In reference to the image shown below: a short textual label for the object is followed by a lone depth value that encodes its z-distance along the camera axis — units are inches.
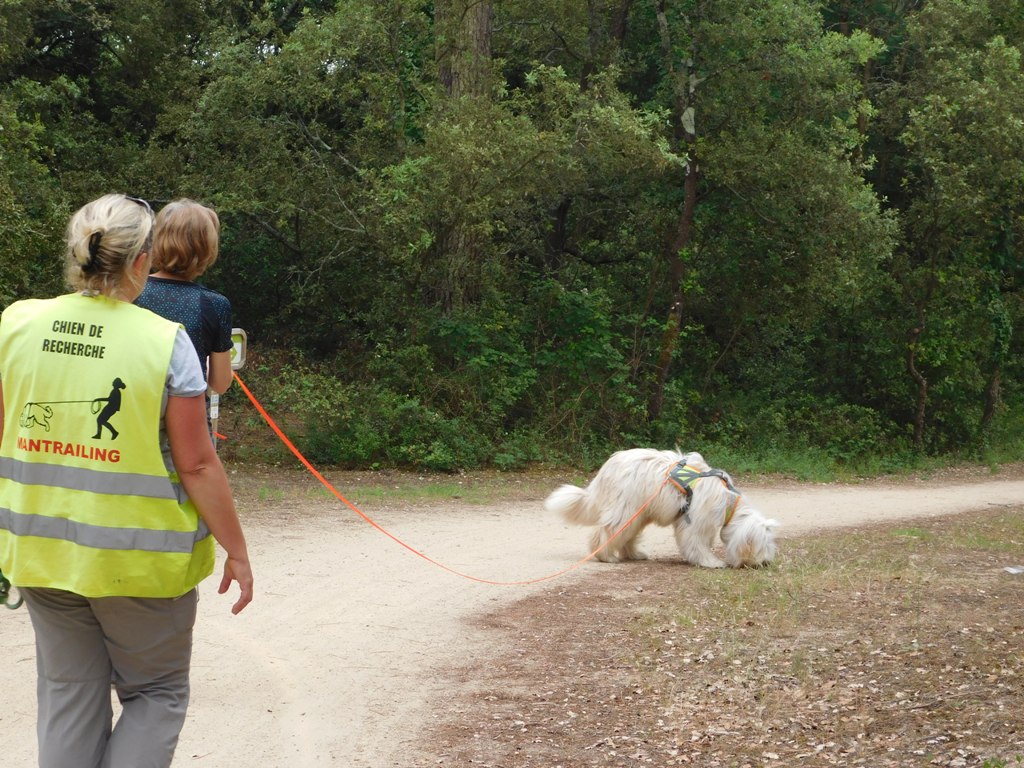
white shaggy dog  354.3
